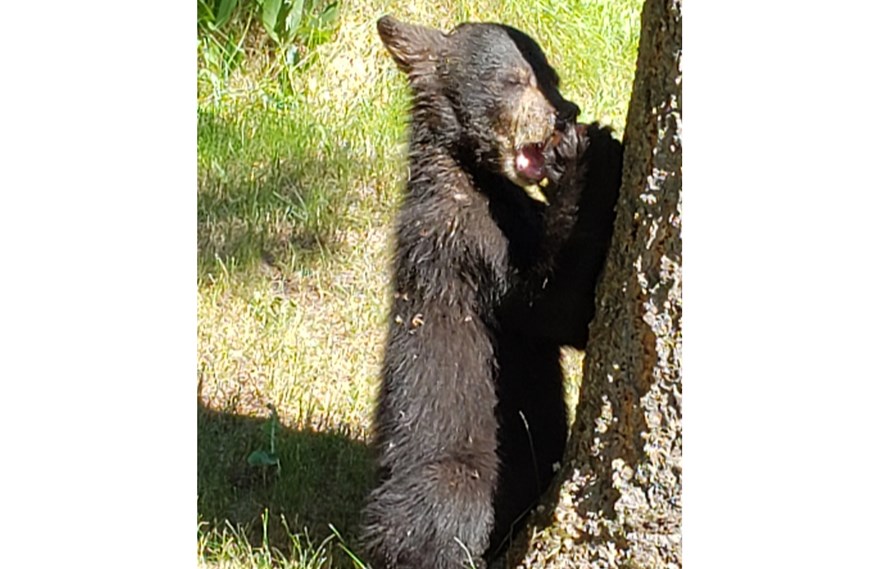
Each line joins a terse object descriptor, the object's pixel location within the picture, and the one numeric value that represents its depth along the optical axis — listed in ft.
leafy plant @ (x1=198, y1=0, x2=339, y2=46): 41.01
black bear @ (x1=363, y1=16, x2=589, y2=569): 26.94
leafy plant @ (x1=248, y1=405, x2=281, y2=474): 32.48
